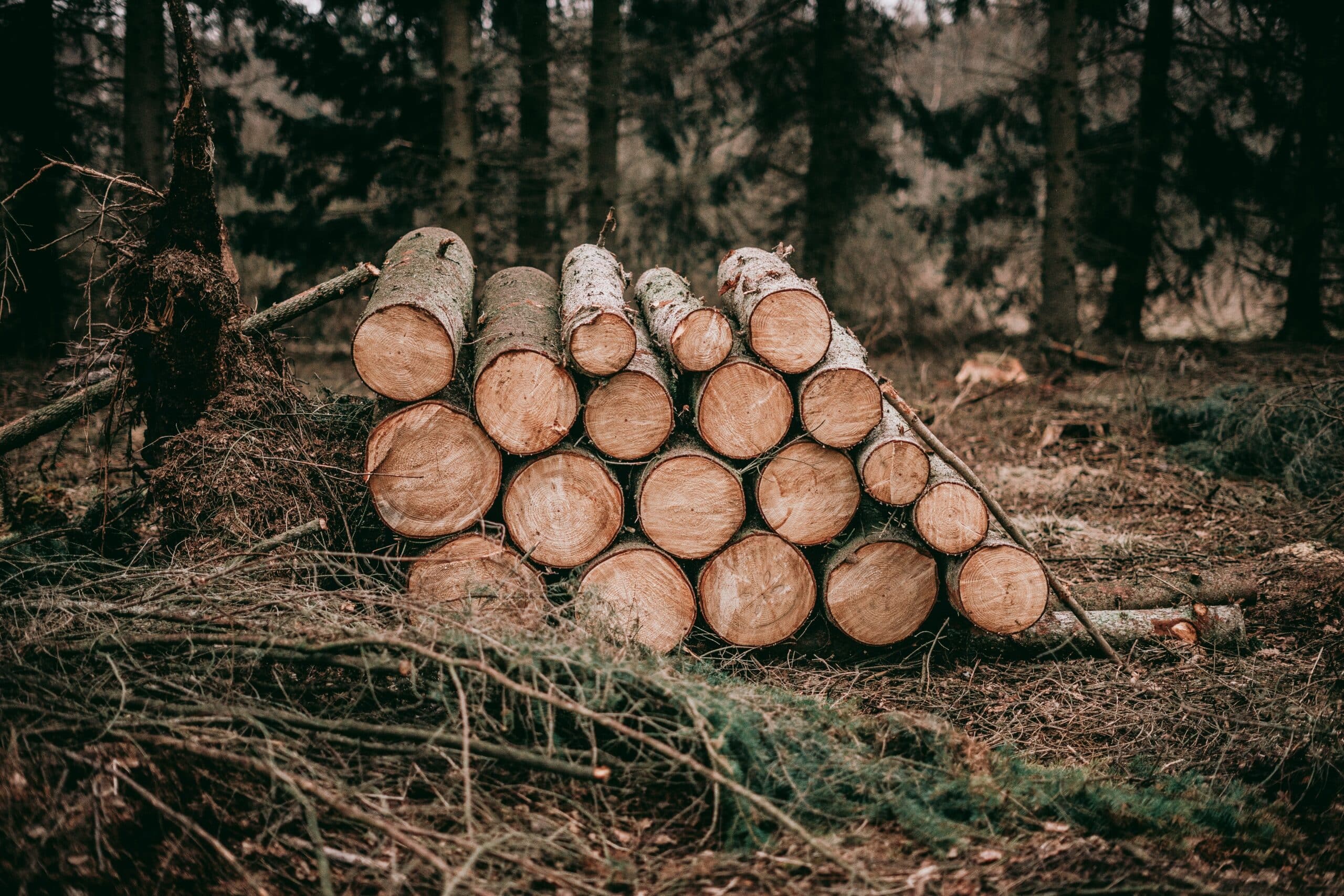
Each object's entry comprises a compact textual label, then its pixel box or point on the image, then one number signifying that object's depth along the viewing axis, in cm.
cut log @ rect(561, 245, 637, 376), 357
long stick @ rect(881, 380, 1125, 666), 382
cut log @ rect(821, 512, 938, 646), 382
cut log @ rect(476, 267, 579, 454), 358
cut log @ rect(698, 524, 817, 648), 382
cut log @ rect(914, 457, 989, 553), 375
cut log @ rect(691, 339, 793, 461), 375
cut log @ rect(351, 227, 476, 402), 356
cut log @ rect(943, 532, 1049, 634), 374
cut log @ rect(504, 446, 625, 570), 369
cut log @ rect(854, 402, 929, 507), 374
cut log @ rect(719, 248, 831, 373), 376
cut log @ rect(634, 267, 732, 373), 366
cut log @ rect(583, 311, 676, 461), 369
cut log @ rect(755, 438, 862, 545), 382
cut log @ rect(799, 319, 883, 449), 377
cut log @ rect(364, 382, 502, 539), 362
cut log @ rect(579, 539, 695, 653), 370
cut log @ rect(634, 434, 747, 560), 372
